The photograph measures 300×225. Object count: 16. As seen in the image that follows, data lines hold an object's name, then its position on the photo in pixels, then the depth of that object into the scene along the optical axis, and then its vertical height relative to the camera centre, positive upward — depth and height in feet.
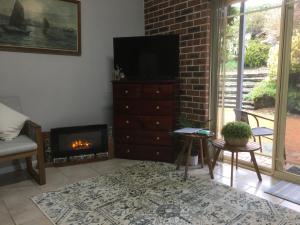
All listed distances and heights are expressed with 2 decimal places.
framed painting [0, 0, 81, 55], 8.85 +2.22
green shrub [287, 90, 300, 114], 8.14 -0.61
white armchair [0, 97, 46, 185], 7.42 -1.91
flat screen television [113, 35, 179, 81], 10.25 +1.15
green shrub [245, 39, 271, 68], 9.11 +1.11
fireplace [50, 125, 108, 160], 9.84 -2.36
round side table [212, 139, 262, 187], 7.87 -2.09
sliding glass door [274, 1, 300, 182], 8.02 -0.59
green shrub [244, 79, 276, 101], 8.95 -0.26
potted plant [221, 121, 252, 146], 7.97 -1.63
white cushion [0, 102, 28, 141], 8.08 -1.28
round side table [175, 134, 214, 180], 8.57 -2.59
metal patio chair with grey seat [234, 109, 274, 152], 9.13 -1.72
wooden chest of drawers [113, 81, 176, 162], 9.98 -1.46
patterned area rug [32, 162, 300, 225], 6.17 -3.36
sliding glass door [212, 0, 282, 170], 8.90 +0.75
